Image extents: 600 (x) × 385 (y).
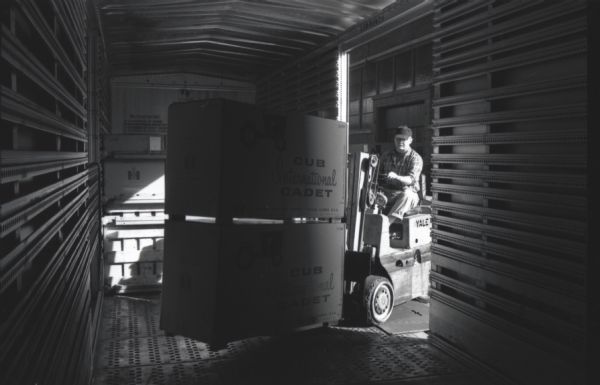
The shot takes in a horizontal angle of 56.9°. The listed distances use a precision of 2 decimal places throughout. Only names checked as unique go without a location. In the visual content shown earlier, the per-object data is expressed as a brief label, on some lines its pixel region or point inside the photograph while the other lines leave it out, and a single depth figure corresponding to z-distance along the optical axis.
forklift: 5.55
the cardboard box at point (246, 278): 3.67
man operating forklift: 6.63
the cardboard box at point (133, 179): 6.78
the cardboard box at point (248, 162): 3.64
